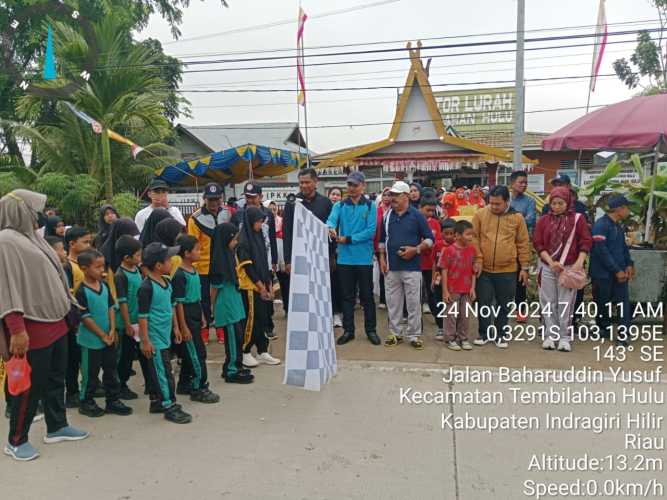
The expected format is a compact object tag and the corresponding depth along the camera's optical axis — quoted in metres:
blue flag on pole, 10.45
